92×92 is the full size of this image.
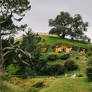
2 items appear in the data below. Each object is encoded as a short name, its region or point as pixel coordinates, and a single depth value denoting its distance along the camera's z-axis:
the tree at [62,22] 78.94
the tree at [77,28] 80.19
